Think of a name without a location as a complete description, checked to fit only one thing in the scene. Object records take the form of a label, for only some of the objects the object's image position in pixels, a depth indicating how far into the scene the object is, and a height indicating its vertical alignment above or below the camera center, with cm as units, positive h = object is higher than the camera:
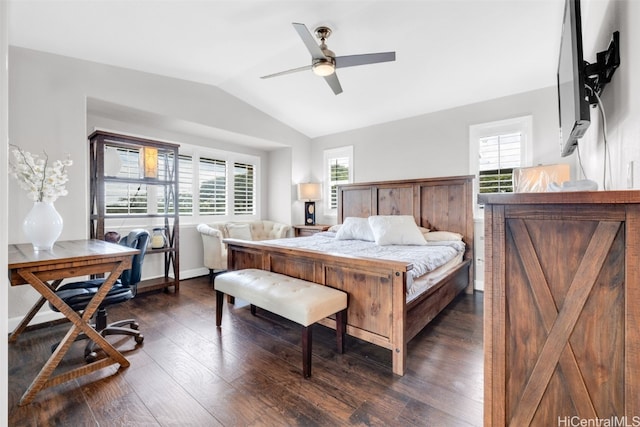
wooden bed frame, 195 -50
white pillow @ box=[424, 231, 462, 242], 361 -33
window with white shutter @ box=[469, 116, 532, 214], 345 +76
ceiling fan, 234 +132
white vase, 200 -11
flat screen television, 117 +62
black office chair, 207 -63
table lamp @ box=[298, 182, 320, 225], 514 +37
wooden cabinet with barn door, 80 -31
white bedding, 246 -42
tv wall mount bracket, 129 +71
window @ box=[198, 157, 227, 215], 472 +43
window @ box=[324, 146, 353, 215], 508 +75
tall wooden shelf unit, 323 +31
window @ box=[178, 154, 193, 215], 445 +43
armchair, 414 -39
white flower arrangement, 202 +25
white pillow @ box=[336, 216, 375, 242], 378 -27
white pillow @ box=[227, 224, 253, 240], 455 -34
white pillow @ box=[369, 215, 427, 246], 341 -25
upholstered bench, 186 -64
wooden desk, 164 -40
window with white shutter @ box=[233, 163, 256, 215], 520 +41
